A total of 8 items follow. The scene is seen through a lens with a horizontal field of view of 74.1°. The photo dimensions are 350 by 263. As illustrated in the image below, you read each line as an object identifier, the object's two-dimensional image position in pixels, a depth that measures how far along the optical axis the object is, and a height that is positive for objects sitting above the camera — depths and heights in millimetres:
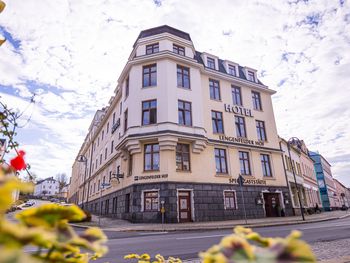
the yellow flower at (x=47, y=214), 774 -11
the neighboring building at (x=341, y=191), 72862 +4010
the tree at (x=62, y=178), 103175 +14578
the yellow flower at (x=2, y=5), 1542 +1319
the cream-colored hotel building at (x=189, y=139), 17344 +5405
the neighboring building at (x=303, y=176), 27234 +3742
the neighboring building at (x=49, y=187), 110625 +11186
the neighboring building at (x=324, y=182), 53625 +4877
